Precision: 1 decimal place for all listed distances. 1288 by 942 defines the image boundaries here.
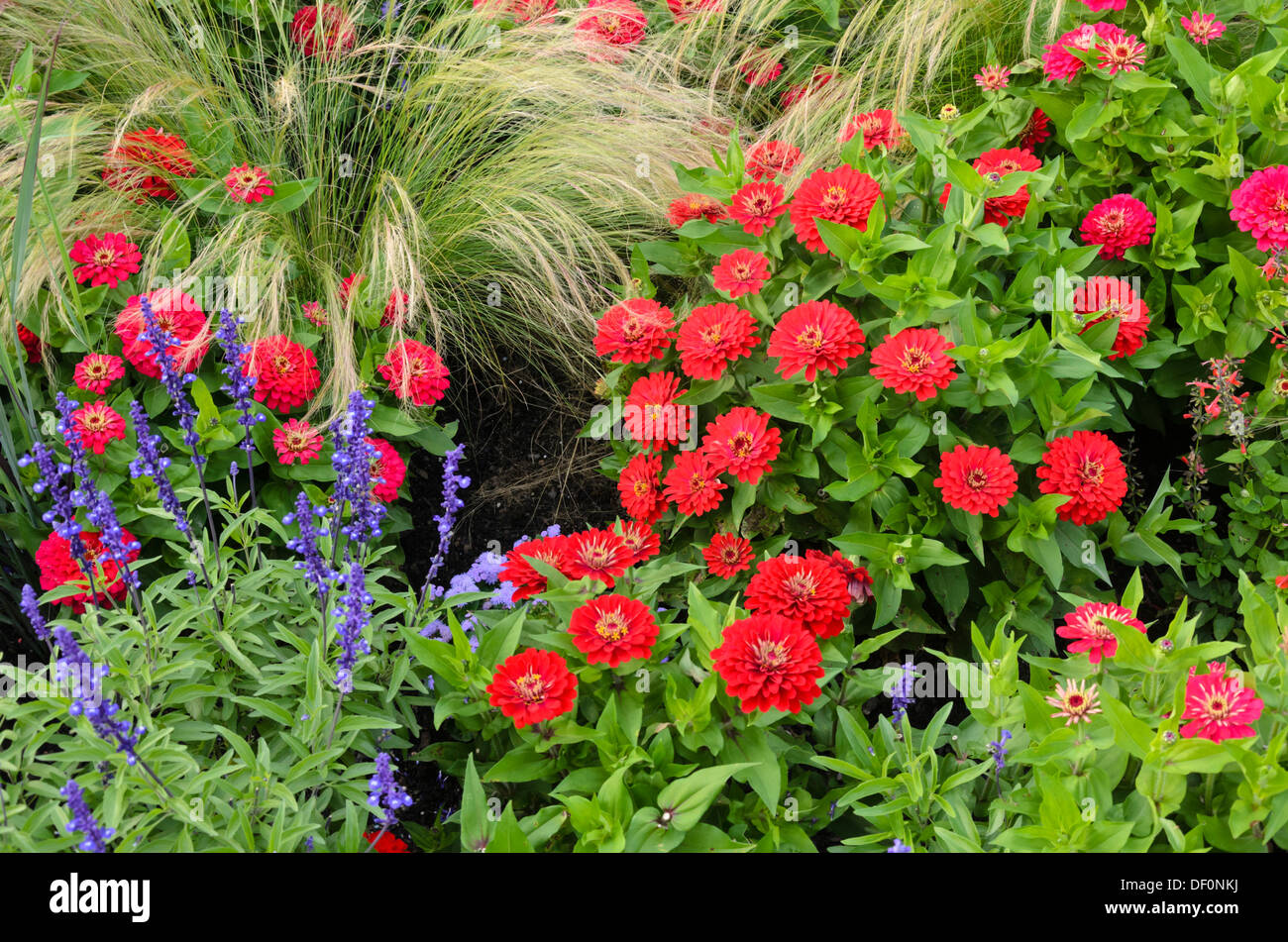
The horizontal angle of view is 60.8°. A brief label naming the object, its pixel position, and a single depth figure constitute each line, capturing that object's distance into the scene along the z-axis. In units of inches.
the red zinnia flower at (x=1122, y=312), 89.0
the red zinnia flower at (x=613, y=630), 67.5
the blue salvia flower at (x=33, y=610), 58.1
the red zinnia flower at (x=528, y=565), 77.4
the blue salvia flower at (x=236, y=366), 75.9
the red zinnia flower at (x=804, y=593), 72.0
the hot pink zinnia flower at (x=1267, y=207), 89.8
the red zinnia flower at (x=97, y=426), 89.7
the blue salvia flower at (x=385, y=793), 62.0
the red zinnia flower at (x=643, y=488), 90.7
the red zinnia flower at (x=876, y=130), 102.3
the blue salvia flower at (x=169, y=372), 69.9
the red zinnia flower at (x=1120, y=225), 95.3
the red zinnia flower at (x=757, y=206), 92.2
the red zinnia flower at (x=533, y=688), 65.2
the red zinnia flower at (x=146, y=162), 107.1
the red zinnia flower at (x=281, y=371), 94.1
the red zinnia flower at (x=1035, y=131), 107.7
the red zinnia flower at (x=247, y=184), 104.4
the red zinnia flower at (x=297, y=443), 94.8
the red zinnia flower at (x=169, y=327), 93.5
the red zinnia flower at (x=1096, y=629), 68.3
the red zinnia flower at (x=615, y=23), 126.3
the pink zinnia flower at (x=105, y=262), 98.7
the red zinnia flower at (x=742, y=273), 90.4
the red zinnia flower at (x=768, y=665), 64.9
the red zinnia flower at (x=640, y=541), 79.6
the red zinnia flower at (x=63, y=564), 84.7
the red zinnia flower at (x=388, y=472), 93.7
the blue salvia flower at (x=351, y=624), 62.6
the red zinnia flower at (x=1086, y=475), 80.8
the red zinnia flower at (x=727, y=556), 85.9
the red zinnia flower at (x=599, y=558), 74.9
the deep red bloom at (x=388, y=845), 70.8
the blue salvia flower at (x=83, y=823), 52.1
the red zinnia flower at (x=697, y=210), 100.3
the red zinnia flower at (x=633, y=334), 93.0
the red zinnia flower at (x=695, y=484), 84.7
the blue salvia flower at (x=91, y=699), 53.1
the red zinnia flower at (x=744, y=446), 83.3
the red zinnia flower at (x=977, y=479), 79.9
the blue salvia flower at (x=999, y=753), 67.0
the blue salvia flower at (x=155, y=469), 69.9
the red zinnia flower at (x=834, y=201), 89.0
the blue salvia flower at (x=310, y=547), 64.7
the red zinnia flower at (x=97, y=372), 93.5
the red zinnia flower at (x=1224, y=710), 57.8
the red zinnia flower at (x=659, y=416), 92.1
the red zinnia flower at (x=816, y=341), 83.0
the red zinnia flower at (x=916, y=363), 80.3
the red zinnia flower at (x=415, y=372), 96.5
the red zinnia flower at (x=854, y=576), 80.8
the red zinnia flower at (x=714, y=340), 87.7
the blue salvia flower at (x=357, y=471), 66.2
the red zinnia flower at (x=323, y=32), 118.9
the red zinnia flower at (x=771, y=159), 100.3
